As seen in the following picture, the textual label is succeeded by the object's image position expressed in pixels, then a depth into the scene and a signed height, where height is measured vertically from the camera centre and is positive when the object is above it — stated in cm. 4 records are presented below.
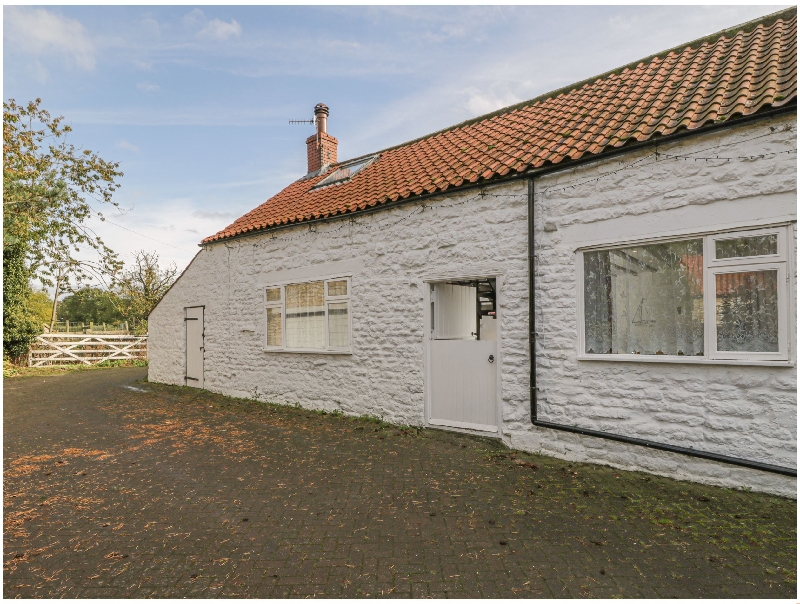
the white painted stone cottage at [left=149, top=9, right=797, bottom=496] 514 +50
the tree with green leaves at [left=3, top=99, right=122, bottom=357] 1207 +285
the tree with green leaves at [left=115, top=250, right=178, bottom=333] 3312 +200
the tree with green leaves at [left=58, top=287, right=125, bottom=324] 4919 -1
